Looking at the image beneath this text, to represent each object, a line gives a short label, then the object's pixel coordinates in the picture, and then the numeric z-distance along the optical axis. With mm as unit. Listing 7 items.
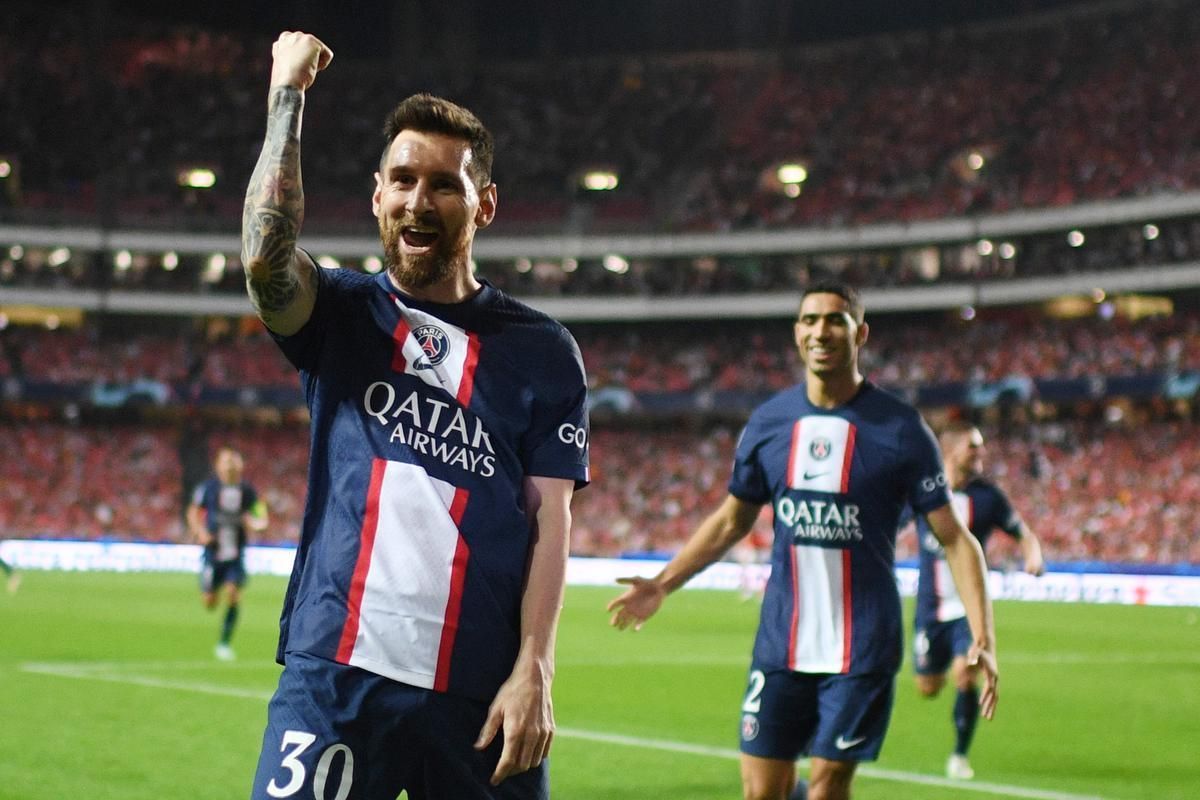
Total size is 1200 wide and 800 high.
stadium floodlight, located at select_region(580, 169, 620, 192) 57594
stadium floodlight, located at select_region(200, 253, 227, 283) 55688
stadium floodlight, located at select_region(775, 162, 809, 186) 54812
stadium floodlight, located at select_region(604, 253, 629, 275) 56281
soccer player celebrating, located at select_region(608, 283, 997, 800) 6430
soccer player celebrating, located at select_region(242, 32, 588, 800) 3473
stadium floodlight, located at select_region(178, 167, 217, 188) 57188
